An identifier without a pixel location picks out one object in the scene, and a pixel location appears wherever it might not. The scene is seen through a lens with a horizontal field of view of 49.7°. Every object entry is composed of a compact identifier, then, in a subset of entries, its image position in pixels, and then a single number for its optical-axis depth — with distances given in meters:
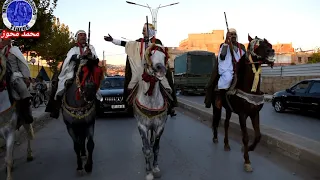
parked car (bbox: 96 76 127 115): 14.52
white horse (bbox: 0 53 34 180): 5.21
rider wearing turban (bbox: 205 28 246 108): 7.40
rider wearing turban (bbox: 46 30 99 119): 5.93
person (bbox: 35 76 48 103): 19.67
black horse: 5.52
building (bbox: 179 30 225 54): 109.81
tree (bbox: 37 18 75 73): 38.69
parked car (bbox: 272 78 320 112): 14.31
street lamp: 33.53
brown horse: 6.22
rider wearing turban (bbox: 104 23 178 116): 5.98
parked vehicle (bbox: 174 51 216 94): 30.77
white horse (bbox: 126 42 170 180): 5.21
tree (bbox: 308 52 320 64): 52.94
